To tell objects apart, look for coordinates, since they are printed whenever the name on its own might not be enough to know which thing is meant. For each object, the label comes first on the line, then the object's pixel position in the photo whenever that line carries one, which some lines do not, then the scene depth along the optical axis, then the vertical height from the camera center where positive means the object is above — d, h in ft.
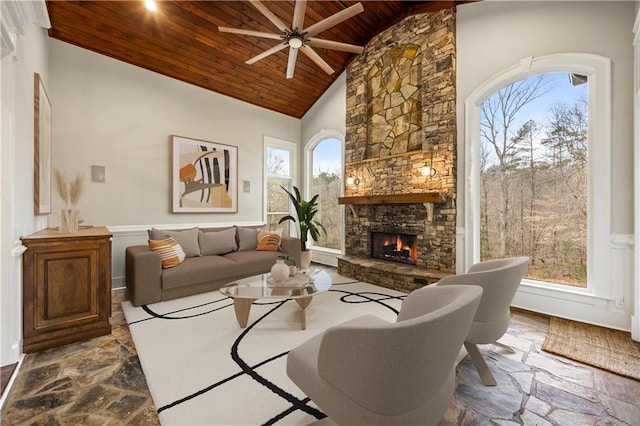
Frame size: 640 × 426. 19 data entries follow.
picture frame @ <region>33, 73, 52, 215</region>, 8.89 +2.23
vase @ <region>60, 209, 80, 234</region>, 8.57 -0.29
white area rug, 5.41 -3.91
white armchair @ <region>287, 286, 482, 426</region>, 3.31 -2.04
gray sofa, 10.97 -2.37
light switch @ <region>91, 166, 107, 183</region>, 12.96 +1.83
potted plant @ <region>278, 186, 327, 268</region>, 17.53 -0.38
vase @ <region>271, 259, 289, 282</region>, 9.48 -2.11
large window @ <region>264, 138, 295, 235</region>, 20.11 +2.67
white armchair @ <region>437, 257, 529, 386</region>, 6.22 -2.13
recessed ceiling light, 10.11 +7.85
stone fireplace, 13.25 +3.48
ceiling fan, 8.76 +6.41
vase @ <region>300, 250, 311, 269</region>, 15.96 -2.70
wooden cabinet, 7.43 -2.24
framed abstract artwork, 15.42 +2.14
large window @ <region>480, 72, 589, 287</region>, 10.38 +1.59
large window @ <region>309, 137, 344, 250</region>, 19.22 +2.01
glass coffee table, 8.48 -2.58
